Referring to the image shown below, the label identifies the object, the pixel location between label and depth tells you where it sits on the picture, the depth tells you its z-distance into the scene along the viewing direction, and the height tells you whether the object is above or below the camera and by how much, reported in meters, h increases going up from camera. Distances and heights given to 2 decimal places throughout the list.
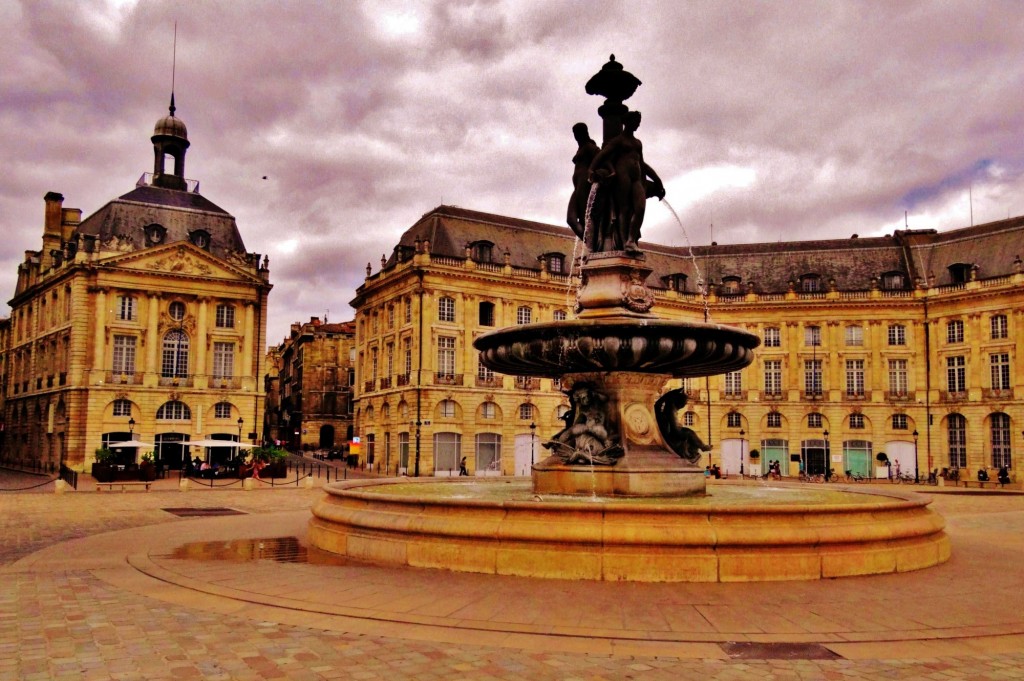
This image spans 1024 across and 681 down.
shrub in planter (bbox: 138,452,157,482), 37.34 -1.70
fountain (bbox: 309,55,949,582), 9.58 -0.82
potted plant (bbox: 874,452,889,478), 56.16 -1.91
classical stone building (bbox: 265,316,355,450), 87.06 +4.31
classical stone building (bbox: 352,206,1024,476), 51.78 +5.38
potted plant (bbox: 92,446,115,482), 37.69 -1.56
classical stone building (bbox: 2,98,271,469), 49.53 +5.50
